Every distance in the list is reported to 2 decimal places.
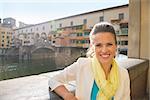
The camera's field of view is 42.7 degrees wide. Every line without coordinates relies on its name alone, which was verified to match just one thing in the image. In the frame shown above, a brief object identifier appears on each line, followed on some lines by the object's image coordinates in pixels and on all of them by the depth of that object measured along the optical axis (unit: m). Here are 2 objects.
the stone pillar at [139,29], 2.19
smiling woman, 0.94
